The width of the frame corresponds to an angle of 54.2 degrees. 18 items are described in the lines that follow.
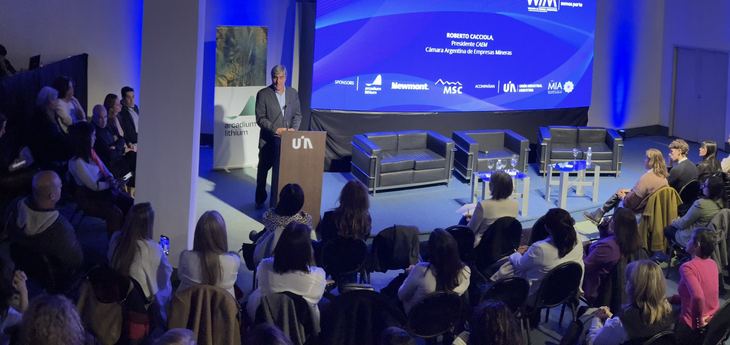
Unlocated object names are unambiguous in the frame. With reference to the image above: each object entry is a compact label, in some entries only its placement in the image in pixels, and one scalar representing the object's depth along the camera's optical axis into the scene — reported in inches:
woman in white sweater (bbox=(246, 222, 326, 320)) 165.6
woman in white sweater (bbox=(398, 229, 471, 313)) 171.5
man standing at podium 295.6
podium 267.7
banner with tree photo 348.2
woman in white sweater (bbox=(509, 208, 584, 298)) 192.2
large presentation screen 370.6
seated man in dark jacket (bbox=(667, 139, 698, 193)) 290.0
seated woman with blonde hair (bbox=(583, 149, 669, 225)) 270.4
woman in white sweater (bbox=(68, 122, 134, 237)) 234.8
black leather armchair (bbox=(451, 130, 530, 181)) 366.3
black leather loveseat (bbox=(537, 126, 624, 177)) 392.2
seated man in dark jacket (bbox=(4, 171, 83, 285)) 188.2
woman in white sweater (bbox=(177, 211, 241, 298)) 166.1
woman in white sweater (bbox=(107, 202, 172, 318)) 173.2
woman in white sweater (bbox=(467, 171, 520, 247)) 224.7
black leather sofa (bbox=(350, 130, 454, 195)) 343.9
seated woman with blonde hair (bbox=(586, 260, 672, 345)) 159.0
